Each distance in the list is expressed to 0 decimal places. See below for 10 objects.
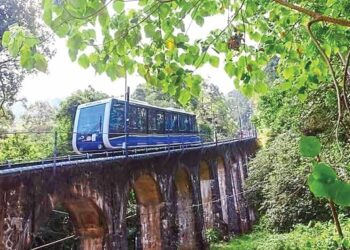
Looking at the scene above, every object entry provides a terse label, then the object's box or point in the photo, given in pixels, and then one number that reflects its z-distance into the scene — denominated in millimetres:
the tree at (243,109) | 66681
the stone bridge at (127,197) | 6594
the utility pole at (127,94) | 9750
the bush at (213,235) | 17478
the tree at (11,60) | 14273
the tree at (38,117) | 37000
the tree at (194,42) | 2121
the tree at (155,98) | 37625
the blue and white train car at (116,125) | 11875
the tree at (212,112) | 37069
